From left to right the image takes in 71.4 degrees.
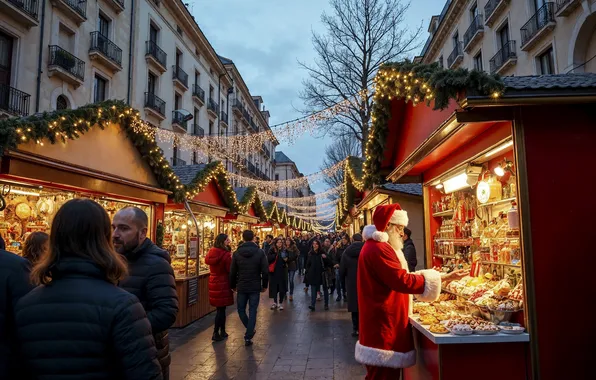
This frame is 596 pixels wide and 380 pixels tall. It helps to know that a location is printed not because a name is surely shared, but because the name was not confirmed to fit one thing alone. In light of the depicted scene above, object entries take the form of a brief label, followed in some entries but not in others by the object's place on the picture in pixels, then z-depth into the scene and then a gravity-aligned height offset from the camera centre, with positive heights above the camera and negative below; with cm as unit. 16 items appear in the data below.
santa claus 368 -63
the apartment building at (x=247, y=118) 3884 +1218
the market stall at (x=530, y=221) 323 +10
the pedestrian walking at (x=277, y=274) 1084 -101
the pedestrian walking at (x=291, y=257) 1242 -63
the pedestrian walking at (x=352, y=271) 787 -72
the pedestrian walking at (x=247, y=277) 740 -73
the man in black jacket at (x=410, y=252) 818 -34
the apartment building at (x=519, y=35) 1364 +820
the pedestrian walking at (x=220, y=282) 755 -84
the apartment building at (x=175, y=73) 2223 +1012
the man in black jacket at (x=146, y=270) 293 -24
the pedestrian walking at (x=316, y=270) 1080 -91
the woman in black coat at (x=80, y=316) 164 -32
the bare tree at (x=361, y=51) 1920 +868
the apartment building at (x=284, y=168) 7350 +1211
